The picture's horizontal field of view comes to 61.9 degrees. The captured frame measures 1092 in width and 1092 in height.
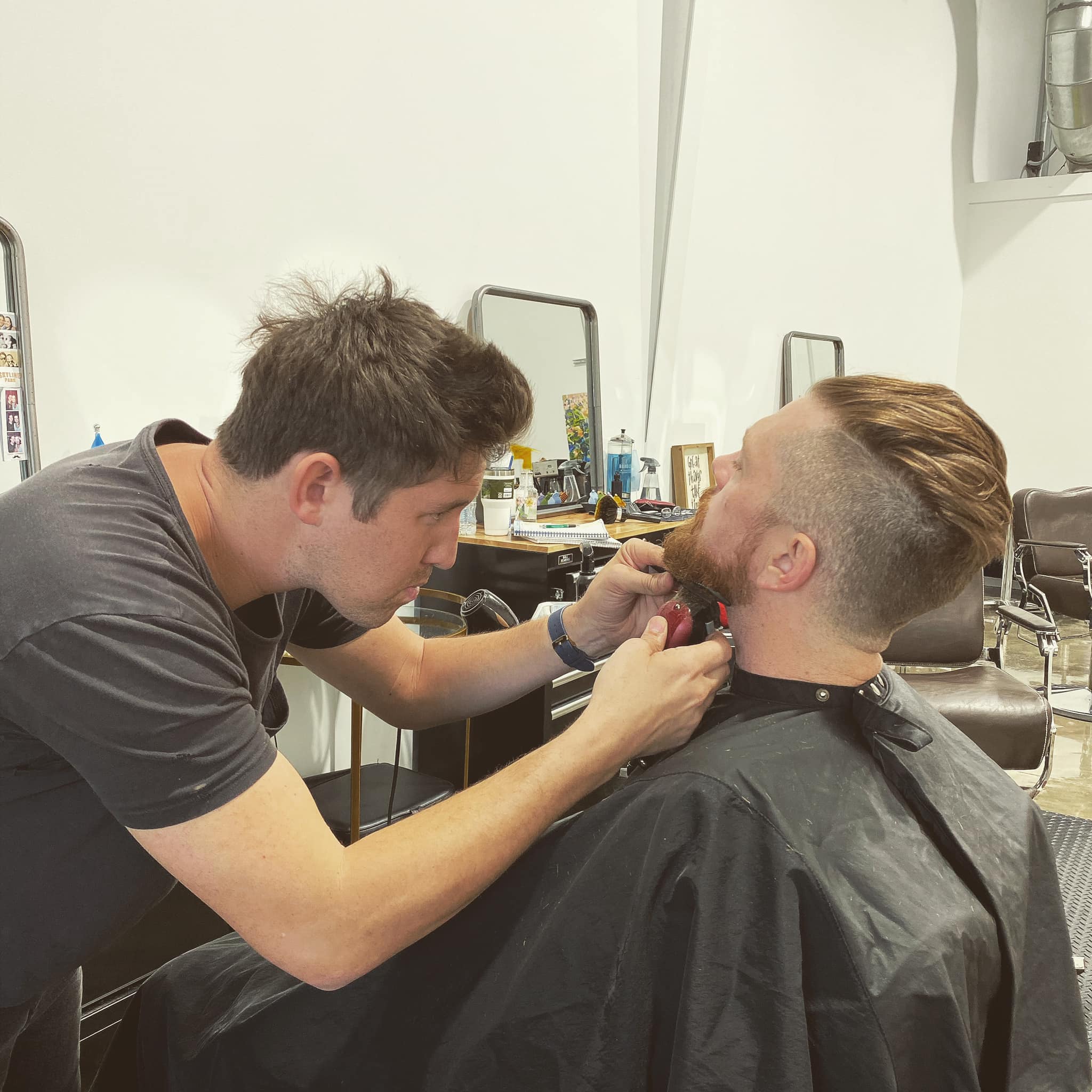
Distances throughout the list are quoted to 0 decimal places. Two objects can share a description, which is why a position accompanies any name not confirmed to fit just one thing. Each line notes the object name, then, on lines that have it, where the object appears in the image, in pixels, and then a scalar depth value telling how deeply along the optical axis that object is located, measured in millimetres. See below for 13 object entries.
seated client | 973
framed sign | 4426
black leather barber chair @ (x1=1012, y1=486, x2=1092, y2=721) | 4398
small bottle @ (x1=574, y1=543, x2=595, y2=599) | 2863
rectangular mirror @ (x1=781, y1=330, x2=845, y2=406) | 5266
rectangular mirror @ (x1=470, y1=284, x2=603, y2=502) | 3357
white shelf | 6430
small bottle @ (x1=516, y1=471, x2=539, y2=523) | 3281
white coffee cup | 3066
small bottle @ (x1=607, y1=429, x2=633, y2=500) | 3828
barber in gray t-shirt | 882
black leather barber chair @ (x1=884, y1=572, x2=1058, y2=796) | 2721
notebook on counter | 2955
